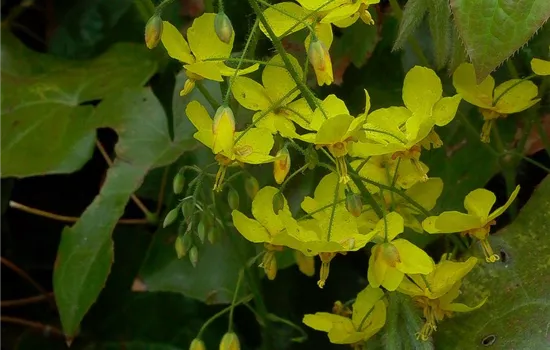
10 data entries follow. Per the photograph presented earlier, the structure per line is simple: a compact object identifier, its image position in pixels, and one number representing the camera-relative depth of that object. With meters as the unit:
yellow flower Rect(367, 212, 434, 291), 0.39
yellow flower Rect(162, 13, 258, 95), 0.40
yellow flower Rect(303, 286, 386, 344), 0.41
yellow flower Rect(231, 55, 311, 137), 0.39
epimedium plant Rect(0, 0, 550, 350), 0.38
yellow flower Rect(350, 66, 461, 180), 0.39
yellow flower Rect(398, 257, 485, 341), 0.40
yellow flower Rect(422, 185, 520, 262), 0.39
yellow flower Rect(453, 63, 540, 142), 0.41
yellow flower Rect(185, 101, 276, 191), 0.38
